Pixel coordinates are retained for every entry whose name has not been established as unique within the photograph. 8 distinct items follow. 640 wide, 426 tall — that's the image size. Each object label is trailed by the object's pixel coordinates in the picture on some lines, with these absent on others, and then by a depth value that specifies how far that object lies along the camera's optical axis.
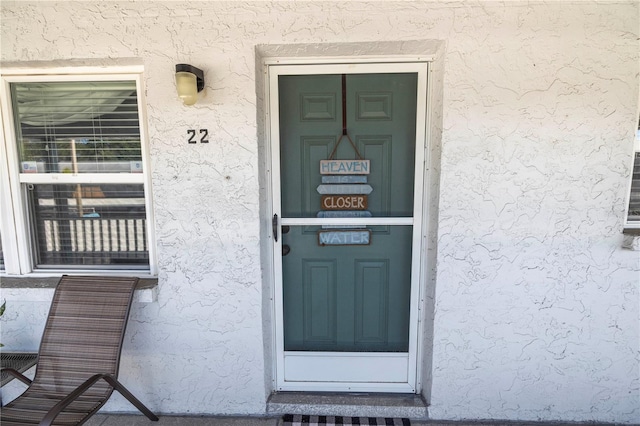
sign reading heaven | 2.07
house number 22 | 1.91
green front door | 2.04
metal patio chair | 1.83
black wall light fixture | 1.71
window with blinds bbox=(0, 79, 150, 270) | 2.05
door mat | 2.06
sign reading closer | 2.11
